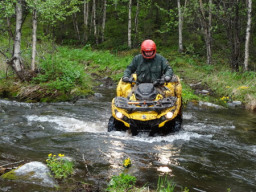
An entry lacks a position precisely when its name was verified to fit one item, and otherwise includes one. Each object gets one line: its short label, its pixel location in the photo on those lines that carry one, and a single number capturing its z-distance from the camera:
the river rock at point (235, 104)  12.07
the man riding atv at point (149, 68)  8.42
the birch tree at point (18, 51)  11.71
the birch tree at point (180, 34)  21.87
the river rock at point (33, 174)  4.41
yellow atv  6.99
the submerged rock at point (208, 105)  11.60
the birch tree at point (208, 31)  18.33
